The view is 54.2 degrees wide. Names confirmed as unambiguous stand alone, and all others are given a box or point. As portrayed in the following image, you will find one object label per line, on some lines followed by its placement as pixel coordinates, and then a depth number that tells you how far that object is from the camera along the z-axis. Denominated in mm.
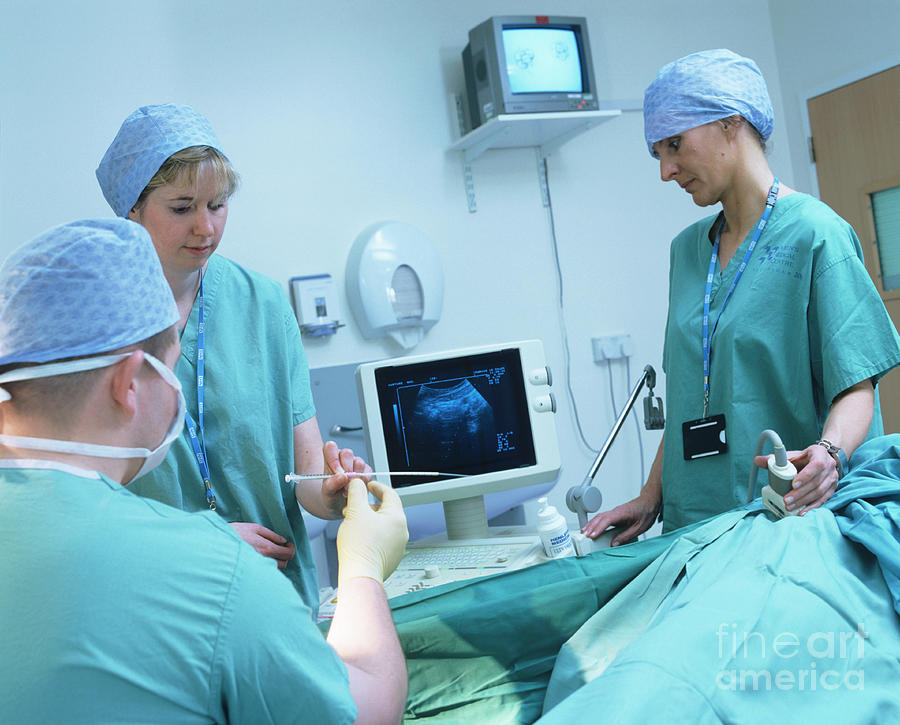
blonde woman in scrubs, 1412
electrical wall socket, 3350
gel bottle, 1606
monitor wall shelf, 2947
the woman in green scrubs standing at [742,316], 1516
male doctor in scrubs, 712
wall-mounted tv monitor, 2928
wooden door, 3350
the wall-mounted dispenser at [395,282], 2889
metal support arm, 1686
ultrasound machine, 1812
